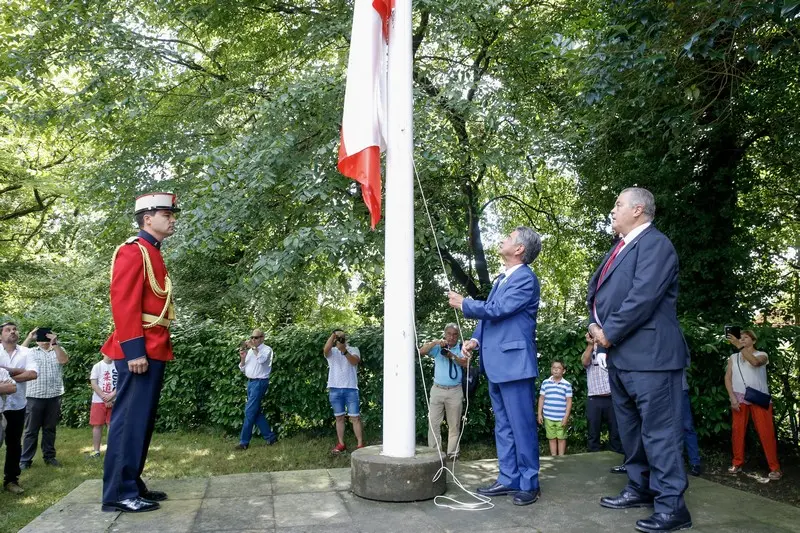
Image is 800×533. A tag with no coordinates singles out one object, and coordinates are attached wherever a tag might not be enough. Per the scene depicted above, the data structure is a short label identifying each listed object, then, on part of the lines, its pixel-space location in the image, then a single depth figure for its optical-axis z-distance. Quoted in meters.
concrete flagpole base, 4.49
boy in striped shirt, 8.89
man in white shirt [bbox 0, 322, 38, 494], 7.11
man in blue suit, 4.63
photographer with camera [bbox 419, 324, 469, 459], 8.78
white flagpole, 4.71
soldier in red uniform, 4.41
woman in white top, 8.11
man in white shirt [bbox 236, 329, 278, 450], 10.57
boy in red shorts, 9.72
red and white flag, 4.94
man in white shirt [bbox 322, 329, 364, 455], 10.24
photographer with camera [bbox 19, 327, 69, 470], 8.88
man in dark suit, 4.03
